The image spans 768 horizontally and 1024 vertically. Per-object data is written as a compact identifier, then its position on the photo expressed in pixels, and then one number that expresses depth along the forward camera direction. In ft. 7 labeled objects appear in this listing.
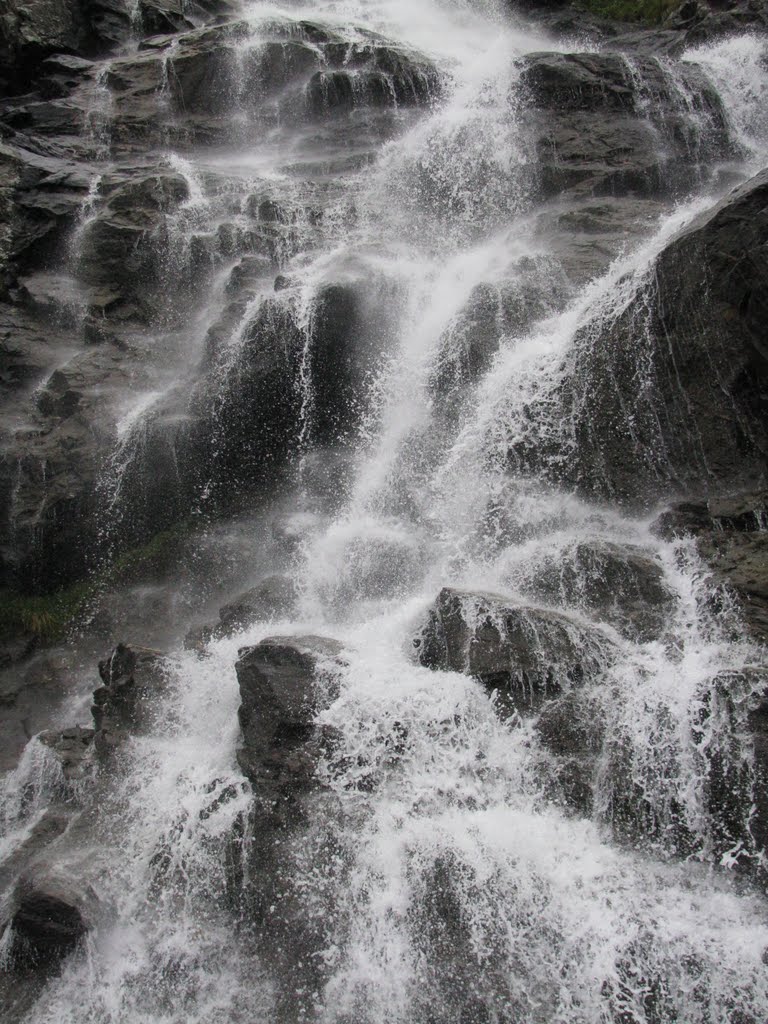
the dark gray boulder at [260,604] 32.14
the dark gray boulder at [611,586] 26.84
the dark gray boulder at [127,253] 47.32
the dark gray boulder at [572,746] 22.25
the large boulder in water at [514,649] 24.48
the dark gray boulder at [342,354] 39.60
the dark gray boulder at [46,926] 21.88
